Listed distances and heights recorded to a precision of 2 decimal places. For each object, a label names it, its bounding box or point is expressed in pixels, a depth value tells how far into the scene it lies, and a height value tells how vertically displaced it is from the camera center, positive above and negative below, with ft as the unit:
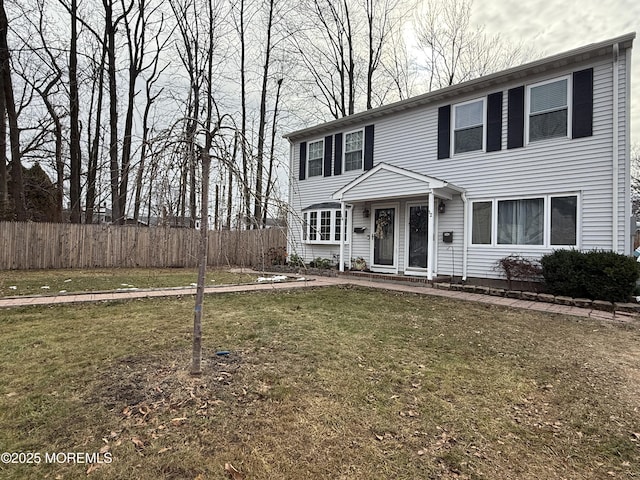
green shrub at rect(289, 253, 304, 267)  37.49 -2.37
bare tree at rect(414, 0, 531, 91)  55.52 +31.94
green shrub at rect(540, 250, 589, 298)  21.94 -1.61
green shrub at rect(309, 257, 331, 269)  37.40 -2.26
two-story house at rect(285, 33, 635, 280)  23.29 +5.82
